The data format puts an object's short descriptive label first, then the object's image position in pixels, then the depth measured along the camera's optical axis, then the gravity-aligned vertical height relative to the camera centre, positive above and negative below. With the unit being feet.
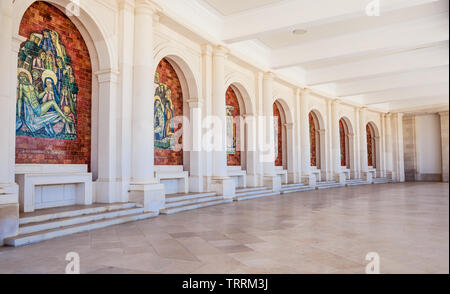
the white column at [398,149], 95.45 +3.30
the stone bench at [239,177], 49.05 -1.83
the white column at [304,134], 62.23 +4.92
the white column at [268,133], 51.52 +4.33
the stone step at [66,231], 17.63 -3.61
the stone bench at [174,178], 35.96 -1.44
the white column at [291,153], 60.44 +1.57
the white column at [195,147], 39.47 +1.85
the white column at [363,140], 83.41 +5.05
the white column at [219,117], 40.98 +5.31
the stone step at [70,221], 19.24 -3.27
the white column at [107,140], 28.17 +1.97
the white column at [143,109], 29.30 +4.61
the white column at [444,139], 91.50 +5.50
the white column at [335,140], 72.84 +4.48
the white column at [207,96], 40.42 +7.66
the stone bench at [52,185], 22.57 -1.34
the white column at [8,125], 18.06 +2.28
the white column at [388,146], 94.79 +4.09
